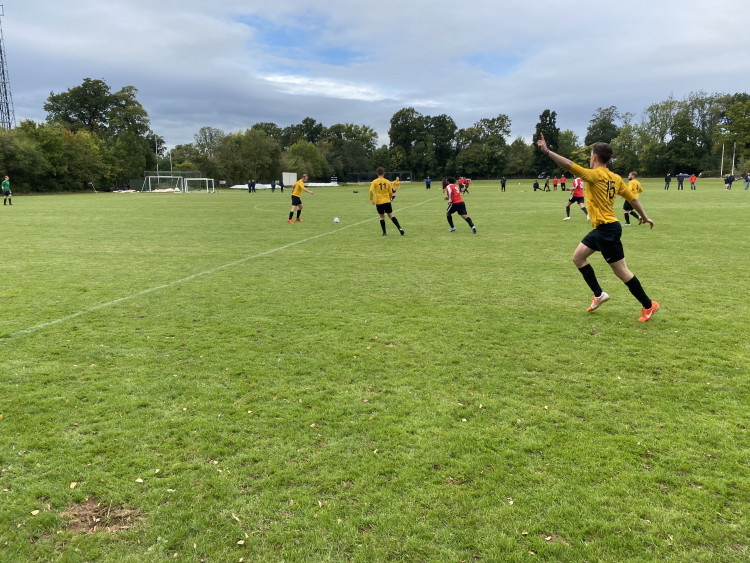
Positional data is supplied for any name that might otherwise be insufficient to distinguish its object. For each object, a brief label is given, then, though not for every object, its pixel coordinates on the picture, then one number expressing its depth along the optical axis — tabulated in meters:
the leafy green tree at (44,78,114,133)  87.31
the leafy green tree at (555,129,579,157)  112.71
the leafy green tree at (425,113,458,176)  116.44
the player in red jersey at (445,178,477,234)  15.50
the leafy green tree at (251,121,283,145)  140.75
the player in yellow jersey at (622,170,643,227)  16.41
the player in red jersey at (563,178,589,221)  18.75
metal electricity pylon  69.25
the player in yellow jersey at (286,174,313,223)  19.85
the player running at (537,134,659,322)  6.17
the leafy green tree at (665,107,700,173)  94.81
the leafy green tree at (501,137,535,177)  108.12
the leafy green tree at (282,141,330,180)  90.69
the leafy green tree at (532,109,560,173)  106.69
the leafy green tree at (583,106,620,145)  129.90
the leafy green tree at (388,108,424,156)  121.62
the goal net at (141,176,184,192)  69.31
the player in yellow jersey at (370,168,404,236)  14.64
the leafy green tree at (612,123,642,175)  100.69
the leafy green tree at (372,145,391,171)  119.05
